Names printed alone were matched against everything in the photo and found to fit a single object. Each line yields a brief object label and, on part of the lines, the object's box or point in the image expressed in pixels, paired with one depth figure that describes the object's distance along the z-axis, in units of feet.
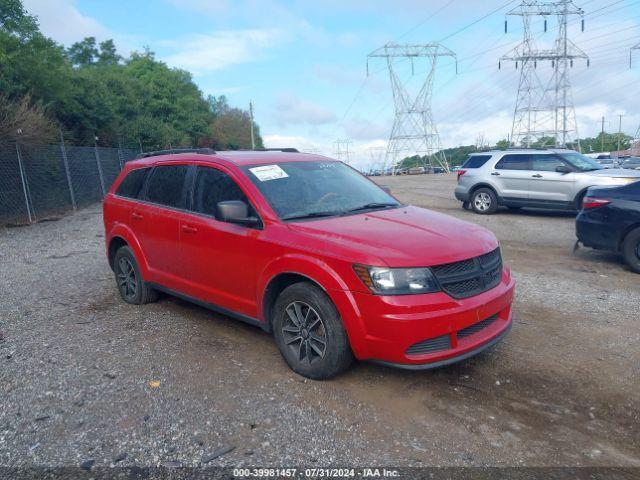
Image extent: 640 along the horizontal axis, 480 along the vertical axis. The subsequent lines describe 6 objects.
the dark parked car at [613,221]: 24.32
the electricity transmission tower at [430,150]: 189.98
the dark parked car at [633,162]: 82.43
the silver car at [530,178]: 40.37
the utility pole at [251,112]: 216.58
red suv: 11.66
